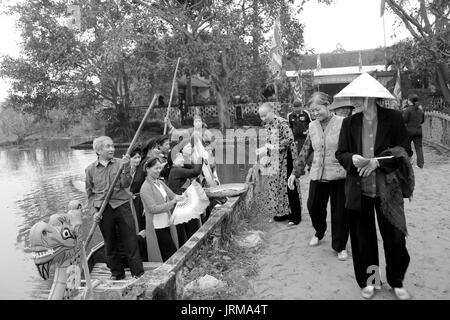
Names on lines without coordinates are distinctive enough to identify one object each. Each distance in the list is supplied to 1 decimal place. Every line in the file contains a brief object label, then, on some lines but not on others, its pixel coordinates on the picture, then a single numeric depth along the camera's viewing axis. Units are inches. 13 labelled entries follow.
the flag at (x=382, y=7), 452.8
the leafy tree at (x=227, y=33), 663.8
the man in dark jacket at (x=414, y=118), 339.0
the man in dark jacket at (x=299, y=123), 375.9
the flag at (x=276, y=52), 374.3
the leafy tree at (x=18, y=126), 1453.0
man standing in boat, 175.3
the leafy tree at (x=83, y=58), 663.8
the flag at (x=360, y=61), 1341.4
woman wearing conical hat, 121.7
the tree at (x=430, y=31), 499.4
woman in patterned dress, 215.6
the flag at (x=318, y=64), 1354.9
